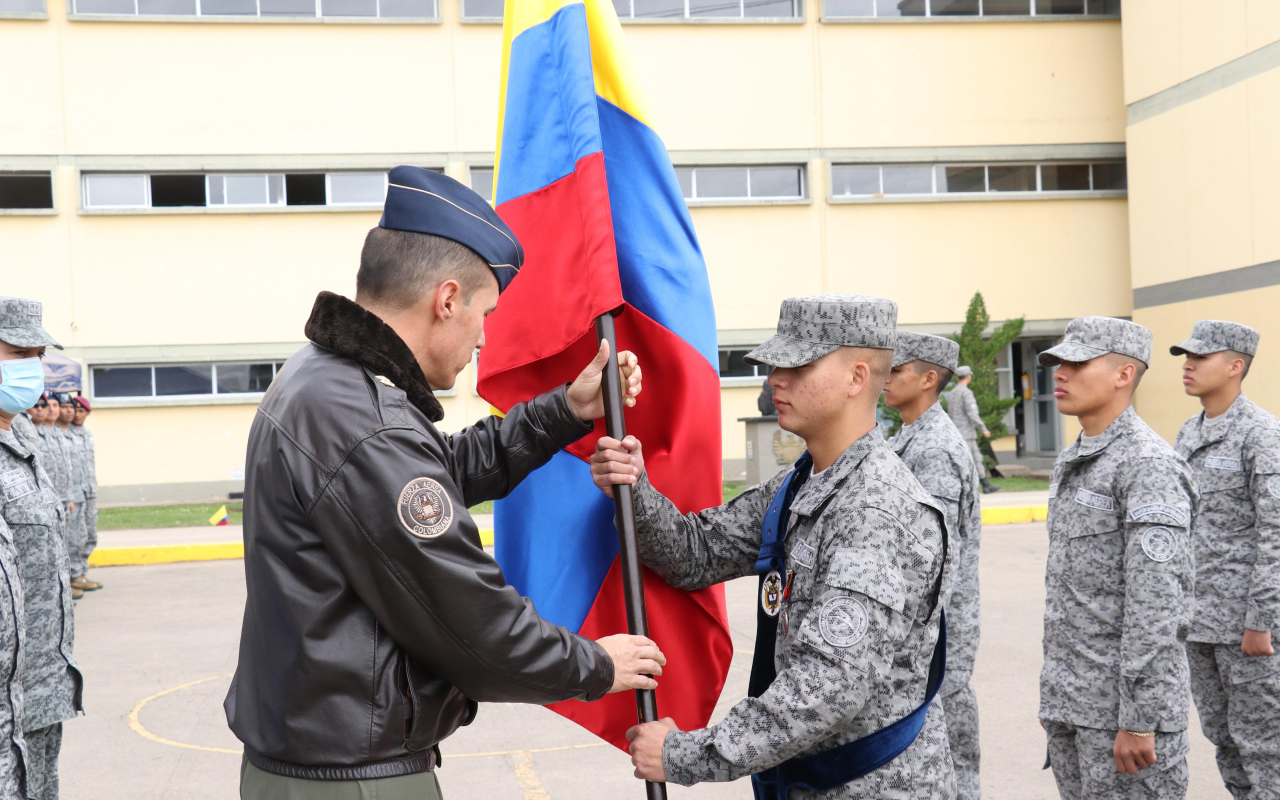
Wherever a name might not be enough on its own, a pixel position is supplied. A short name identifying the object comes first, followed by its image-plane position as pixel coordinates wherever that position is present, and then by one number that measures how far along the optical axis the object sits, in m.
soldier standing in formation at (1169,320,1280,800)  4.28
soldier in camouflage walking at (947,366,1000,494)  14.60
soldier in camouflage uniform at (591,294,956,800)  2.17
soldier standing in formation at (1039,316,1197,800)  3.26
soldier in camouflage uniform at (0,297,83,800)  3.81
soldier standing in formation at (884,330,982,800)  4.39
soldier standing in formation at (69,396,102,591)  10.21
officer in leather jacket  1.91
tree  18.59
